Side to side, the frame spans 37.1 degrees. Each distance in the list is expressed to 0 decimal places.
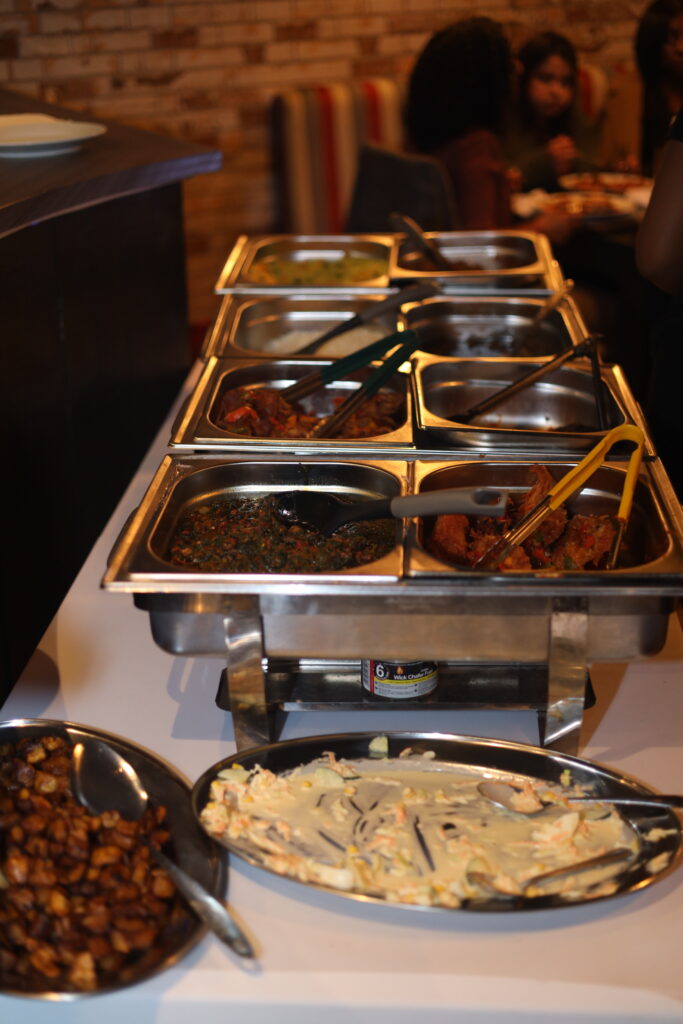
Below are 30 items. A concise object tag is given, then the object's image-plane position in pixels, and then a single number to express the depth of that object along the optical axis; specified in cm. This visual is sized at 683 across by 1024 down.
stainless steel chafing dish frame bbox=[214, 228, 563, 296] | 210
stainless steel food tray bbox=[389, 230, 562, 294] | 211
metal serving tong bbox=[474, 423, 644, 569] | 110
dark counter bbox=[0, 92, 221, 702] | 177
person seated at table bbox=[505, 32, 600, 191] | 365
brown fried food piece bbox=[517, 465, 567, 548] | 117
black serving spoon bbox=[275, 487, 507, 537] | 101
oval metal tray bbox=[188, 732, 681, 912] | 87
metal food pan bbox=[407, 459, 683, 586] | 96
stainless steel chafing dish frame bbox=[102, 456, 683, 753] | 95
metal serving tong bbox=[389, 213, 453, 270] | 230
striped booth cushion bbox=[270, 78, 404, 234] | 408
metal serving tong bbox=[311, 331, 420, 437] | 149
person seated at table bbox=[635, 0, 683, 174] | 338
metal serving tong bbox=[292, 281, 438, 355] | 187
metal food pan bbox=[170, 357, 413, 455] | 131
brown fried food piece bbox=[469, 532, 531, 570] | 110
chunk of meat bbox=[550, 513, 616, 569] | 111
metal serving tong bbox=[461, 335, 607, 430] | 153
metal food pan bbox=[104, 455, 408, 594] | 95
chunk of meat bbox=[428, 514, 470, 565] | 112
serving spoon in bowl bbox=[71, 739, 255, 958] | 84
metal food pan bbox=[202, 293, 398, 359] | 200
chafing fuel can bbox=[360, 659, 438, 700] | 106
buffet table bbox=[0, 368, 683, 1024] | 80
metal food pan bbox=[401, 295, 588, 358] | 195
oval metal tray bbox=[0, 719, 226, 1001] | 79
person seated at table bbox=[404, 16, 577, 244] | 237
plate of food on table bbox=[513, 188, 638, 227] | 322
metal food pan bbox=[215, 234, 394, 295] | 223
